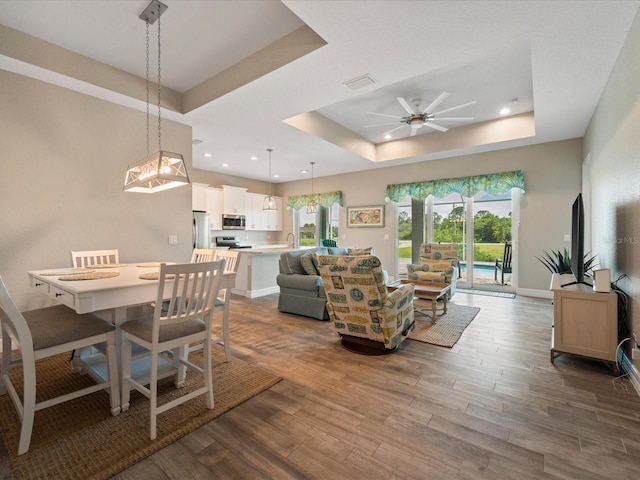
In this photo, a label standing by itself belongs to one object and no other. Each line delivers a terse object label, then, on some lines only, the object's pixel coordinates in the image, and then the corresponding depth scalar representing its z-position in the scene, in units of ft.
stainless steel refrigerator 19.65
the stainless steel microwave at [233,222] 24.08
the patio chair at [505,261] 18.84
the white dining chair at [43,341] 5.23
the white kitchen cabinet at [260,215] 26.32
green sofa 13.47
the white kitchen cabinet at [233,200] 24.12
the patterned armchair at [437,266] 15.65
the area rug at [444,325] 10.87
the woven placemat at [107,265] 9.65
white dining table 6.02
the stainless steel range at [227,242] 24.73
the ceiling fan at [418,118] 13.80
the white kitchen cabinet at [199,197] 21.93
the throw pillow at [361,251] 16.92
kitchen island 17.83
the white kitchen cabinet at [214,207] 23.16
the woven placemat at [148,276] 7.20
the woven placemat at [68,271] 8.01
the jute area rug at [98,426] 4.98
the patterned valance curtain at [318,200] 25.54
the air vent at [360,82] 9.96
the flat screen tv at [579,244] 9.38
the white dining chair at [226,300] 8.74
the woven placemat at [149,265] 9.74
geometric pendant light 8.18
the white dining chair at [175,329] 5.69
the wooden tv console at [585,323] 8.10
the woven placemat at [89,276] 7.15
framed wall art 23.52
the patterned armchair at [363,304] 9.00
